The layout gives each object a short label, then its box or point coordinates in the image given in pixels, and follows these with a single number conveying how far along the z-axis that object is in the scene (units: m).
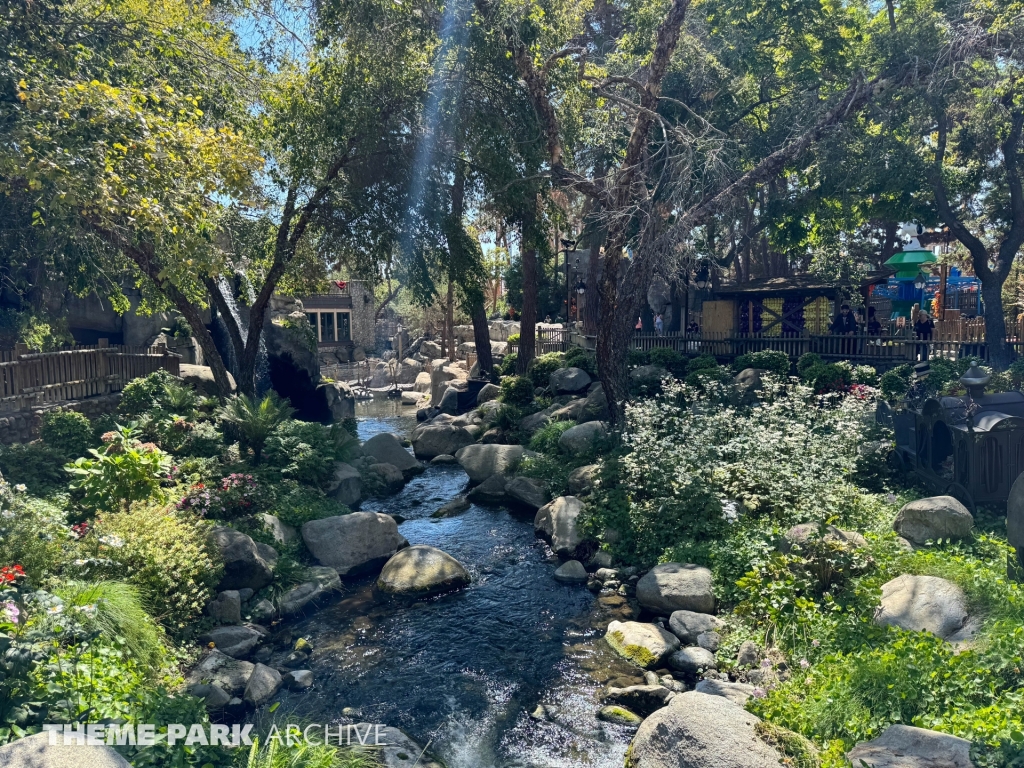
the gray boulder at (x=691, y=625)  7.73
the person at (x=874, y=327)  21.03
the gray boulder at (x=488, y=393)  23.33
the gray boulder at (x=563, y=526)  10.75
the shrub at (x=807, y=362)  18.72
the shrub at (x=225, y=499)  9.99
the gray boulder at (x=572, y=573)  9.89
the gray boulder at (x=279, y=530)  10.27
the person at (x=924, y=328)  19.12
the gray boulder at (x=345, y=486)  13.49
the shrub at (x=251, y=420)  13.11
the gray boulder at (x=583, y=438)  14.45
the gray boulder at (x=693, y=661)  7.13
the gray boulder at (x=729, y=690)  6.14
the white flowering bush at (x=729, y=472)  9.47
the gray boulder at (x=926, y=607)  6.38
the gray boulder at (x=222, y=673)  6.77
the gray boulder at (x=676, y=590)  8.28
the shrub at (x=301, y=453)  12.99
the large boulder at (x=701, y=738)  4.85
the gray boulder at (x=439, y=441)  18.58
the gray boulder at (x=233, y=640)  7.62
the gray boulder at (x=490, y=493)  14.02
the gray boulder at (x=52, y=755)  3.72
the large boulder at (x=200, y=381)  17.92
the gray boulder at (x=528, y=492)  13.23
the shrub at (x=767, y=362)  19.20
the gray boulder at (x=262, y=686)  6.73
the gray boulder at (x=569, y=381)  20.41
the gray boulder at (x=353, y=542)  10.11
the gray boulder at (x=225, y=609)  8.06
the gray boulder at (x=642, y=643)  7.41
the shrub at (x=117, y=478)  9.12
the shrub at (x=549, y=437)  15.68
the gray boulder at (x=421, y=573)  9.39
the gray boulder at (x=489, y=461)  15.10
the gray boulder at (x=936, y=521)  8.30
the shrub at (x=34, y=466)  10.27
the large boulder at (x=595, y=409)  16.42
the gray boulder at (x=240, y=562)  8.62
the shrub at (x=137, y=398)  14.18
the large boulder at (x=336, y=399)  21.95
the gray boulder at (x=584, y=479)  12.45
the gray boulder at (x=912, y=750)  4.34
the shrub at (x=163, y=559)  7.39
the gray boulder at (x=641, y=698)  6.64
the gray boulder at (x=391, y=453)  16.45
